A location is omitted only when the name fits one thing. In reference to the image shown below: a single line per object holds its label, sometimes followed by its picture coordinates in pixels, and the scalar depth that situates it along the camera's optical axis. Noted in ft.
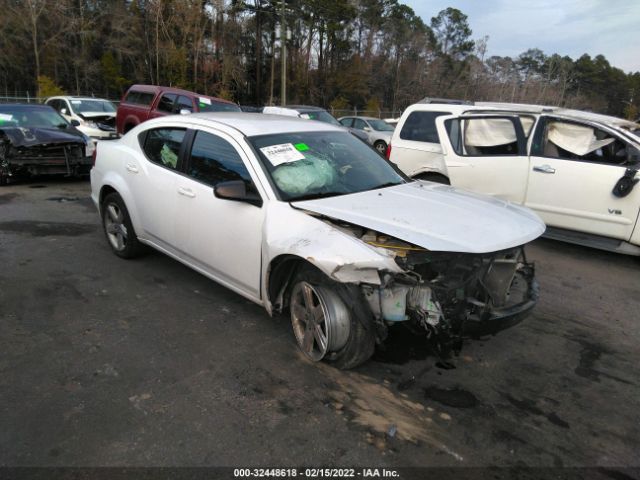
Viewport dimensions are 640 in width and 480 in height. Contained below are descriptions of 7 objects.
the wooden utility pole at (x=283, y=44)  83.76
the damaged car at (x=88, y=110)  44.76
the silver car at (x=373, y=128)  57.31
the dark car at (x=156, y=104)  38.52
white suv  18.38
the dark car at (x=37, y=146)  28.58
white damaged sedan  9.35
